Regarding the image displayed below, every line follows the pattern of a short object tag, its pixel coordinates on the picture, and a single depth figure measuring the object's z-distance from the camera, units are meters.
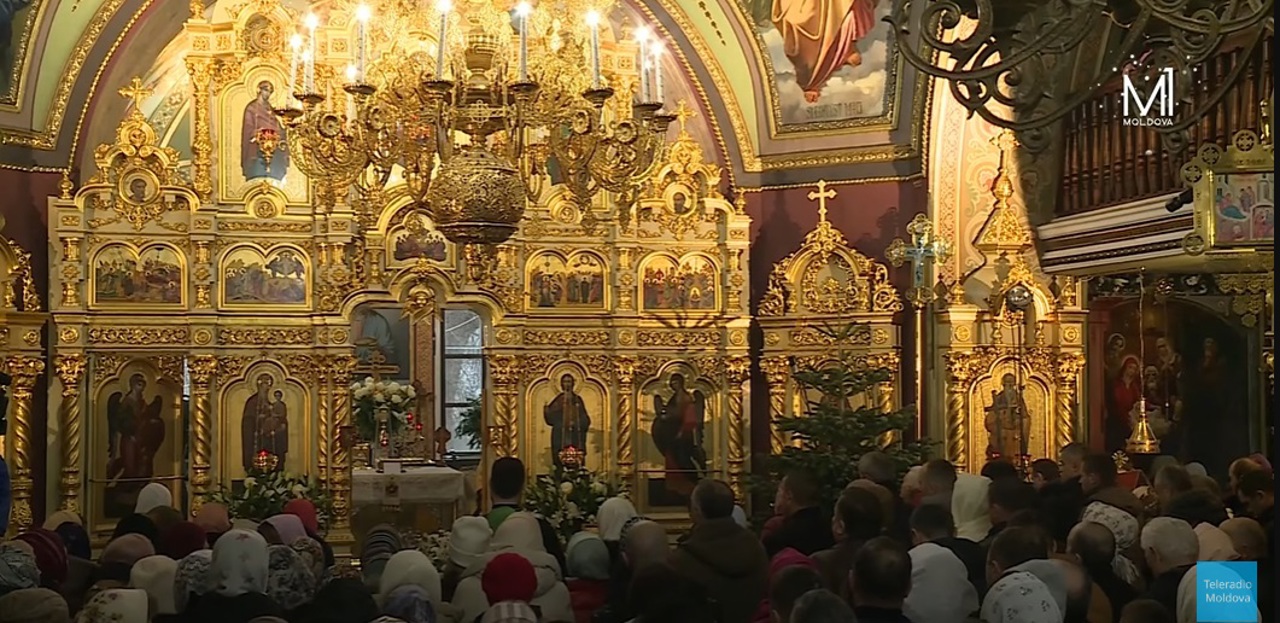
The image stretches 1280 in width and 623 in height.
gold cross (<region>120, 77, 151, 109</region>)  14.74
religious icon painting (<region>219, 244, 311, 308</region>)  15.12
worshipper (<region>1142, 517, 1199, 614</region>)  6.21
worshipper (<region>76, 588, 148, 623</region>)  5.75
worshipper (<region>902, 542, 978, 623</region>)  6.07
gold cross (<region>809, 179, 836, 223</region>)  15.71
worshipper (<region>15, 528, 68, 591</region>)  7.02
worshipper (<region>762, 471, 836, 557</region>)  7.74
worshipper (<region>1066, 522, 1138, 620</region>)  6.23
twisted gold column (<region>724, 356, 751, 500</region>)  16.02
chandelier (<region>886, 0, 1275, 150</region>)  4.96
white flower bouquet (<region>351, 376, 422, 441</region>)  14.98
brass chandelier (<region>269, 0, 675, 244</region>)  9.98
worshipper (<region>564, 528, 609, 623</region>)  7.26
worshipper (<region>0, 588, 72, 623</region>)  5.44
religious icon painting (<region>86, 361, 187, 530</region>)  14.68
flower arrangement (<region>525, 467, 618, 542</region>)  14.62
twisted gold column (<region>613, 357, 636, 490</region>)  15.91
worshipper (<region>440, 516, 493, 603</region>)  7.56
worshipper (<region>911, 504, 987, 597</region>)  6.74
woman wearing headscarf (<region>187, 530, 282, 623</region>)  5.81
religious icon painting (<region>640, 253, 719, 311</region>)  16.03
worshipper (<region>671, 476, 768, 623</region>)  6.89
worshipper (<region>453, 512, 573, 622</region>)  6.84
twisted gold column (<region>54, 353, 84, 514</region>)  14.39
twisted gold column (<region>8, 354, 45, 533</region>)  14.00
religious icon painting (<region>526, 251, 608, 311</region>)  15.84
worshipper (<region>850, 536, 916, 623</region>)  5.37
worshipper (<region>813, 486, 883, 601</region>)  6.68
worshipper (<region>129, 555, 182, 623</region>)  6.43
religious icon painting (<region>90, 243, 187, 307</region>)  14.62
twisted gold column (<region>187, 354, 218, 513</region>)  14.84
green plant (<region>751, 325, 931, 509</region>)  13.04
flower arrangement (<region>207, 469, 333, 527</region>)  14.59
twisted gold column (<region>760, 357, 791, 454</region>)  15.98
